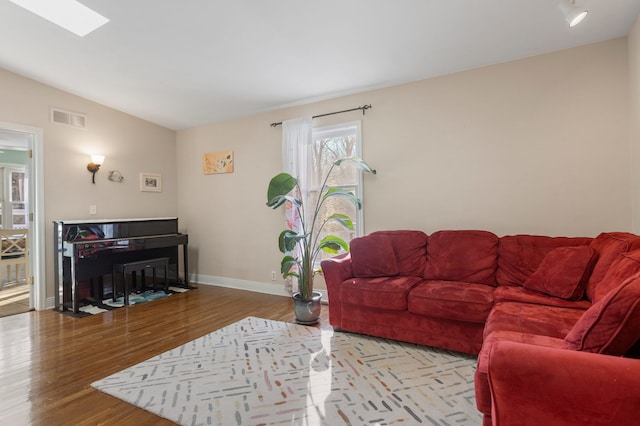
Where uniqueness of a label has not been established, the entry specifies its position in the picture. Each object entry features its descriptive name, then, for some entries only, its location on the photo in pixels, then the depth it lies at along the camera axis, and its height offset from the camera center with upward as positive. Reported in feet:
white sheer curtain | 13.08 +2.61
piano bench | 13.05 -2.30
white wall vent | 12.96 +4.32
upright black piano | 12.10 -1.24
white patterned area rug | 5.79 -3.71
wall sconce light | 13.94 +2.43
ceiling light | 6.37 +4.09
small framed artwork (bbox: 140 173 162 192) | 16.07 +1.83
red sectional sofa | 3.33 -1.89
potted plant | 10.63 -1.16
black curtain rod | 12.14 +4.13
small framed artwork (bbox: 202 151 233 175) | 15.69 +2.75
